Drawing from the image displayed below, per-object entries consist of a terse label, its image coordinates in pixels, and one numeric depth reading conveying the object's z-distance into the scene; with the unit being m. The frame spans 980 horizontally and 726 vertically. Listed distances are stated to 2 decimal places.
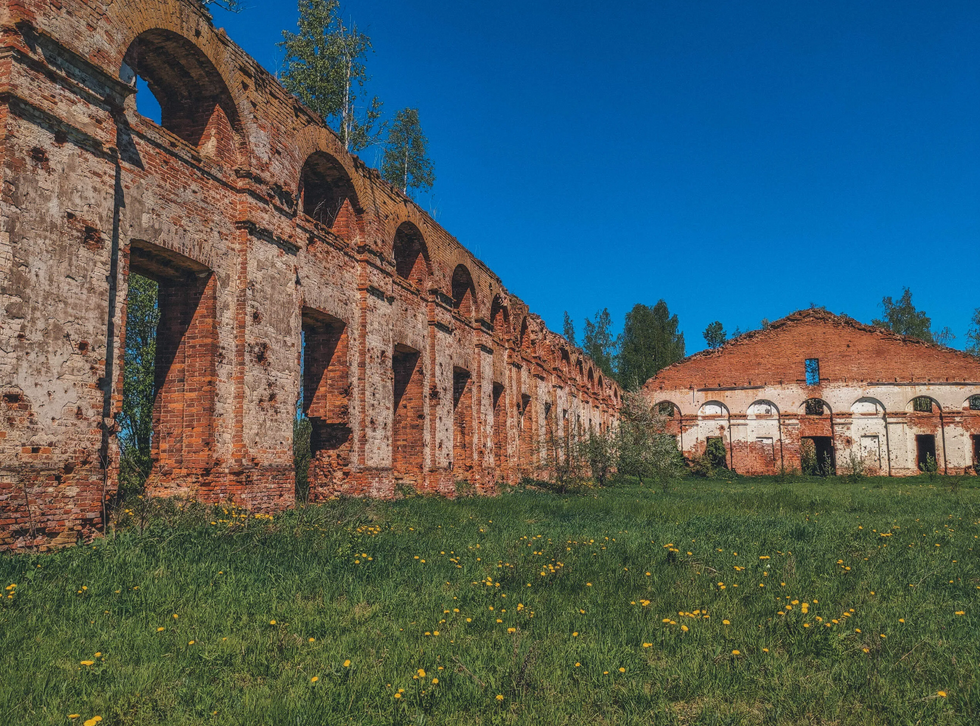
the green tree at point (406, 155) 27.23
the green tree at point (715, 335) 55.33
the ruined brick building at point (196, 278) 6.40
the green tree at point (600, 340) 52.50
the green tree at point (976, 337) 51.53
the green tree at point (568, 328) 54.62
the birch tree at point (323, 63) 23.19
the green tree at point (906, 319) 48.06
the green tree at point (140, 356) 18.72
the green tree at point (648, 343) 47.81
